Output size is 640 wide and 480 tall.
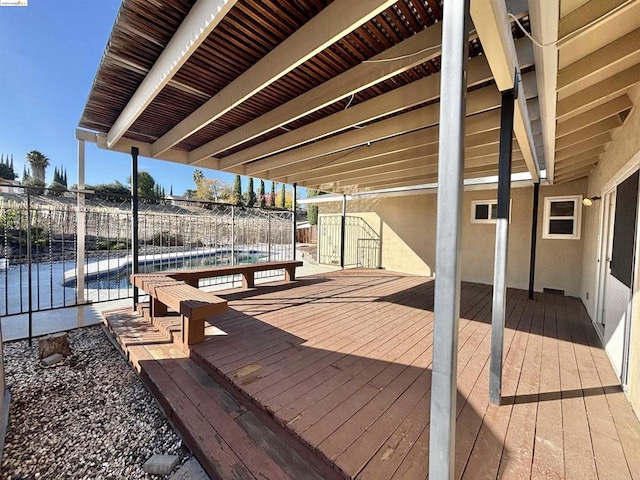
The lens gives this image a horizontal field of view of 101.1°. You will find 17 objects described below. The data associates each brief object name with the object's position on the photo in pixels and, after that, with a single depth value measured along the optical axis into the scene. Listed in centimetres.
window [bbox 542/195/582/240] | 553
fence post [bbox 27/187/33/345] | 285
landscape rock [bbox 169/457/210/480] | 159
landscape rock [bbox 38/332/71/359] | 289
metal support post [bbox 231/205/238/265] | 549
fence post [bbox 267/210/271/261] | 654
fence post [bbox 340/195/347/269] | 839
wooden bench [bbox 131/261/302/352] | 269
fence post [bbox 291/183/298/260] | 691
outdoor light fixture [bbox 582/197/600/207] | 457
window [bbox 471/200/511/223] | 647
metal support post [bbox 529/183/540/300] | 493
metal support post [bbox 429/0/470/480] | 100
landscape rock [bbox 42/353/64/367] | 280
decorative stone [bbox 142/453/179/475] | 164
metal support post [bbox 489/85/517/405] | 192
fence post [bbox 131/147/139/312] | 405
